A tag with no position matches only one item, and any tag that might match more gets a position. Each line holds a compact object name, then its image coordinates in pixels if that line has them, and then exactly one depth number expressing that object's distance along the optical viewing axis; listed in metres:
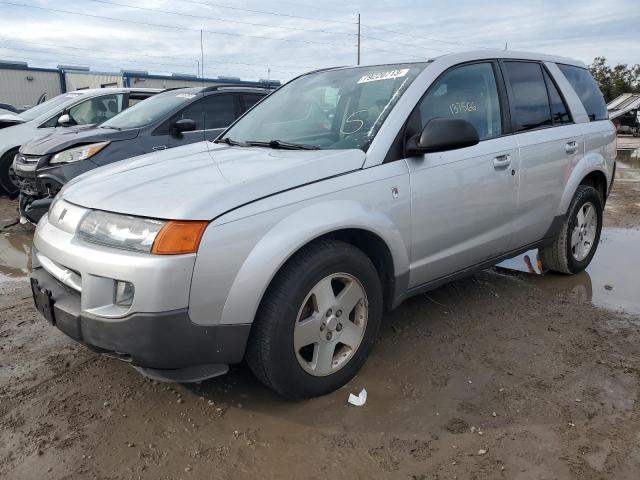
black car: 5.80
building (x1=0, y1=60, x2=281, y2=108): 26.17
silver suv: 2.25
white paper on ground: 2.72
